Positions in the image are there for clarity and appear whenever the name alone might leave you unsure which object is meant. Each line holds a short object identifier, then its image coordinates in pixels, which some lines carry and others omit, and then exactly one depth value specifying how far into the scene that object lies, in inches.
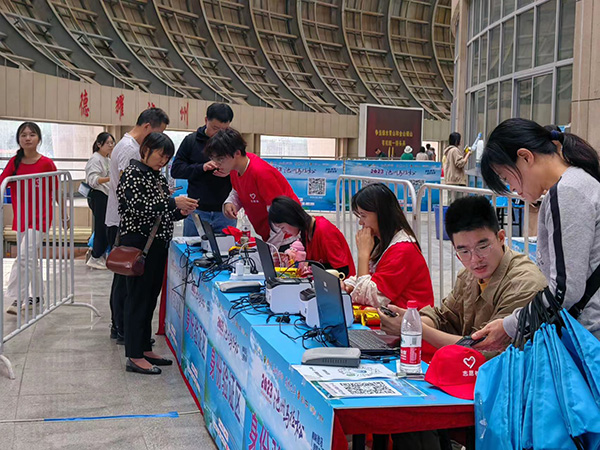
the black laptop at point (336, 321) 91.0
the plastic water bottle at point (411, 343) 81.9
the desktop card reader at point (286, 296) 114.8
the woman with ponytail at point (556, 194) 68.9
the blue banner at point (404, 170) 466.6
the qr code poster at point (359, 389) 75.3
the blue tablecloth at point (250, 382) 75.3
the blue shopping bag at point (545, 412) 65.0
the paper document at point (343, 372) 81.2
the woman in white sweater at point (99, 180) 283.4
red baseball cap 77.5
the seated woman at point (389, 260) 118.0
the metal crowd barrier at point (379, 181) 164.0
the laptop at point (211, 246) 160.8
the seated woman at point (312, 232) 143.7
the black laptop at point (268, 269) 118.4
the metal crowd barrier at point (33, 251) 179.2
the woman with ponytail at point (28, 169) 203.4
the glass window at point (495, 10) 428.1
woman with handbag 158.6
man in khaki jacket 92.4
